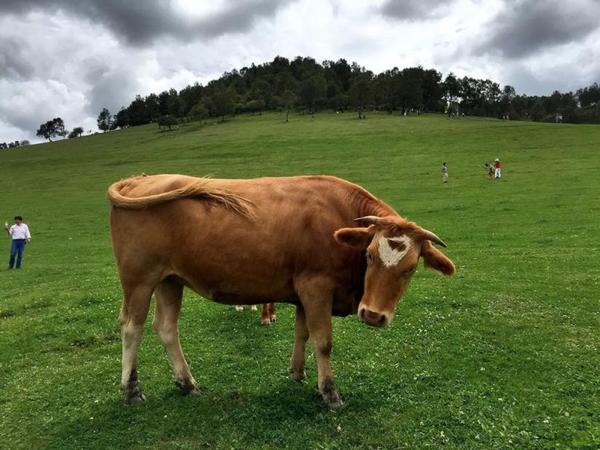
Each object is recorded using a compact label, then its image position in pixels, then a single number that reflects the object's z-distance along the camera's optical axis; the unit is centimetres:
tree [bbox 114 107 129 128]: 18300
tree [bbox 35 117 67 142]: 19100
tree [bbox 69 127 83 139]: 18862
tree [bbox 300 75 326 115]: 12982
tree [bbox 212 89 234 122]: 13238
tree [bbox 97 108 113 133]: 19175
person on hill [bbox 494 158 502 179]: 4397
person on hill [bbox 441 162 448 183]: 4503
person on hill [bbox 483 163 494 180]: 4528
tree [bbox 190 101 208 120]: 13650
